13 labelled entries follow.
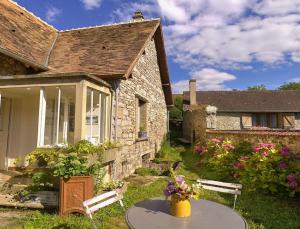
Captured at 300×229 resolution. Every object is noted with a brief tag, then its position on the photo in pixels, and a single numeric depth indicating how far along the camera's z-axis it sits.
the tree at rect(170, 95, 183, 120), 27.44
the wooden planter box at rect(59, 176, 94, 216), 5.20
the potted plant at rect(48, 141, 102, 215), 5.21
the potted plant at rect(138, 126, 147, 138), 10.81
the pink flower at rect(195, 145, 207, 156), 12.40
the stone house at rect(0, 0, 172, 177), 6.72
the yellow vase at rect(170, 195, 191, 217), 3.04
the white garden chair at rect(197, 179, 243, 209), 4.34
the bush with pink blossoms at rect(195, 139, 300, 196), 7.08
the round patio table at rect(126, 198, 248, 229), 2.81
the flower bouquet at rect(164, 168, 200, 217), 3.05
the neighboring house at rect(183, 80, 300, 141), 27.75
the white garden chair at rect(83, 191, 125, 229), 3.29
